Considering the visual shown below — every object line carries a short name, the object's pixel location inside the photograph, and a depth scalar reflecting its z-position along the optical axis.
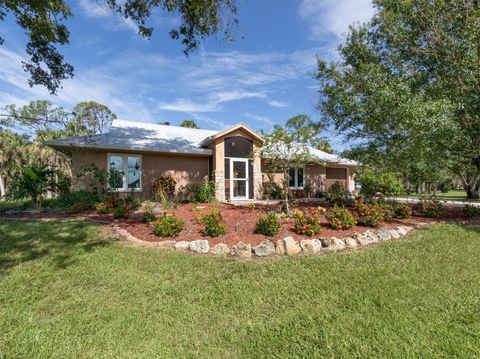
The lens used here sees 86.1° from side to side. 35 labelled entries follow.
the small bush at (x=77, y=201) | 10.22
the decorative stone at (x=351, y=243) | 6.04
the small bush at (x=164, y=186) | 13.05
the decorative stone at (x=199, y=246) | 5.70
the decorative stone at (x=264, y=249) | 5.47
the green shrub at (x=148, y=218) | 7.88
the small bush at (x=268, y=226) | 6.24
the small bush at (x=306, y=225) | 6.33
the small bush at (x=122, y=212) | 8.74
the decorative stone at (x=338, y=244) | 5.90
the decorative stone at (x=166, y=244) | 6.05
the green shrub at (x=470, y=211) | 9.41
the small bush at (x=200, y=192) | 12.74
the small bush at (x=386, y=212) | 8.29
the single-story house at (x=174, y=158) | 12.20
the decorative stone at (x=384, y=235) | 6.68
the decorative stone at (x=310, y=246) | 5.70
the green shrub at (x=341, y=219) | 6.92
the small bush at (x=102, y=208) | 9.63
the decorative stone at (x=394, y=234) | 6.90
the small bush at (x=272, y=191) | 15.22
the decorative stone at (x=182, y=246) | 5.85
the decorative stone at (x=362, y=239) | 6.23
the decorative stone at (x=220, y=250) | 5.59
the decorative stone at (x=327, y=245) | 5.84
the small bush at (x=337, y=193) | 12.46
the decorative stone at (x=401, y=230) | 7.13
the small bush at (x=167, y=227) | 6.48
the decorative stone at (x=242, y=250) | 5.46
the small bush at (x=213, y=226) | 6.41
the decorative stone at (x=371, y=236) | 6.41
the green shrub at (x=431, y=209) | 9.70
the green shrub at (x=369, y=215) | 7.43
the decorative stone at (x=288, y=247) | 5.56
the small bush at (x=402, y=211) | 8.97
